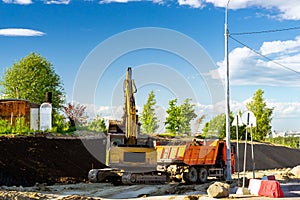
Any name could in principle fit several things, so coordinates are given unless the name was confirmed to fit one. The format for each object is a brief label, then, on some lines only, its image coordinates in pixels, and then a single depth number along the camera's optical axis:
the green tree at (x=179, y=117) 45.75
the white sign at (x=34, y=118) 39.19
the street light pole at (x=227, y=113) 24.34
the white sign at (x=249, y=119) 18.97
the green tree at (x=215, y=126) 45.62
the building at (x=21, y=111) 39.44
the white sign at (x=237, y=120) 19.72
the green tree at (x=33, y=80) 50.62
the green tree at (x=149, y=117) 45.19
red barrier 17.50
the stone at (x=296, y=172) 29.23
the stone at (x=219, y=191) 17.62
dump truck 24.31
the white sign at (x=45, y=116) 39.16
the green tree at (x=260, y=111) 54.81
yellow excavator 23.20
